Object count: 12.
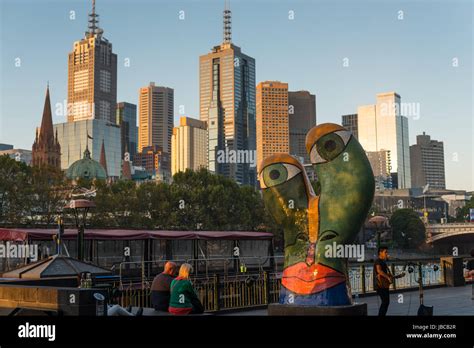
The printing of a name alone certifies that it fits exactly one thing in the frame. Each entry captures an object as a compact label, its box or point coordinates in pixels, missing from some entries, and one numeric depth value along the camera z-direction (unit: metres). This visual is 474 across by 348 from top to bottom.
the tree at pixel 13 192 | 54.69
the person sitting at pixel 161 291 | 11.68
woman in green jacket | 10.40
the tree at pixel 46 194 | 57.59
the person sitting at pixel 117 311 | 9.97
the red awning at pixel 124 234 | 26.59
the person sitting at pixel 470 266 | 14.27
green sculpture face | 12.84
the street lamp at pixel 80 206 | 21.55
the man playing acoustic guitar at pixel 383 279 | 13.52
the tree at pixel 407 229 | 114.12
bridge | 107.06
